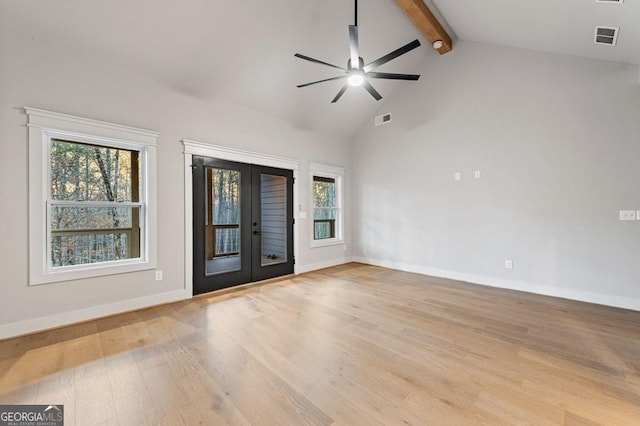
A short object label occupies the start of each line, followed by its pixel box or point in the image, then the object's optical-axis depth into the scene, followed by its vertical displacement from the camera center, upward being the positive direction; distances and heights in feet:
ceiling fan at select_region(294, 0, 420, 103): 9.32 +5.95
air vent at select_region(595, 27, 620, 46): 9.81 +6.84
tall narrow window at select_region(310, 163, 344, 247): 19.63 +1.01
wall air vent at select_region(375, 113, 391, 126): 19.52 +7.34
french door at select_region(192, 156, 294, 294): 13.47 -0.28
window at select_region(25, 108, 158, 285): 9.39 +0.99
